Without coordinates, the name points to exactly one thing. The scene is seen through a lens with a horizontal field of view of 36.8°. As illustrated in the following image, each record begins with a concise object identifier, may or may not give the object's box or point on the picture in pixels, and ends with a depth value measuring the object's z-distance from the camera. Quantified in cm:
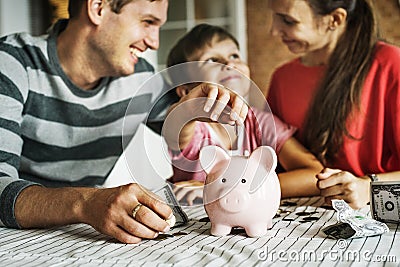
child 132
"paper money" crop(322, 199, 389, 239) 103
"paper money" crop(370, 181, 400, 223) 111
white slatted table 91
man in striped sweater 157
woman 167
